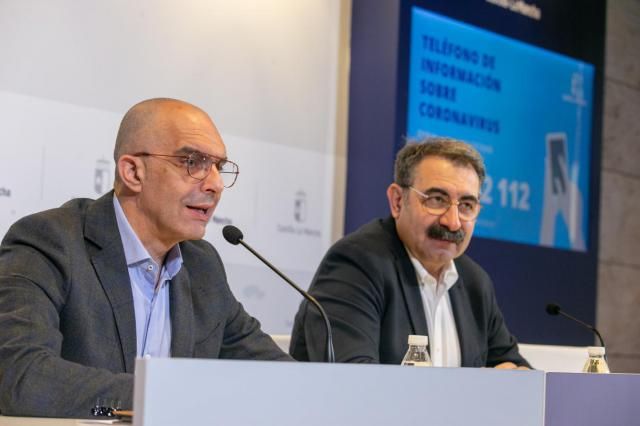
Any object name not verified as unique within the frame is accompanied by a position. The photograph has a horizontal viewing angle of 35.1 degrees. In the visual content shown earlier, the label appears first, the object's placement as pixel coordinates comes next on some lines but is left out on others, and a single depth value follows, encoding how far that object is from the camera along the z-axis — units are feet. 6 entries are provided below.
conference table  4.40
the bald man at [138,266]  7.65
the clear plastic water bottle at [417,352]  8.38
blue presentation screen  17.24
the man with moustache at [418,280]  10.57
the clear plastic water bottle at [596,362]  9.80
